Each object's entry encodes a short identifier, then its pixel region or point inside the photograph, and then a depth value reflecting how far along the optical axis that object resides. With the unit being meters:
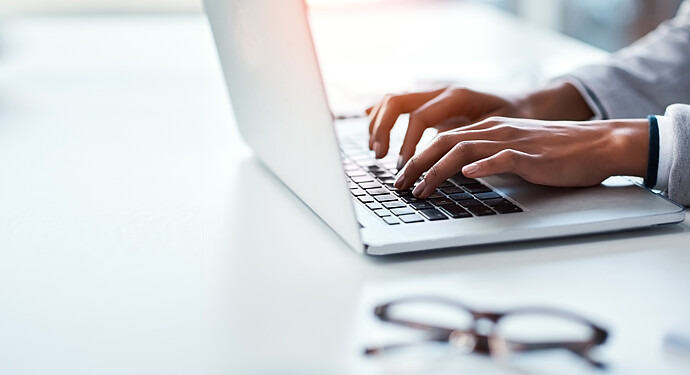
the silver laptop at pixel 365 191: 0.69
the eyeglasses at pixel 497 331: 0.54
